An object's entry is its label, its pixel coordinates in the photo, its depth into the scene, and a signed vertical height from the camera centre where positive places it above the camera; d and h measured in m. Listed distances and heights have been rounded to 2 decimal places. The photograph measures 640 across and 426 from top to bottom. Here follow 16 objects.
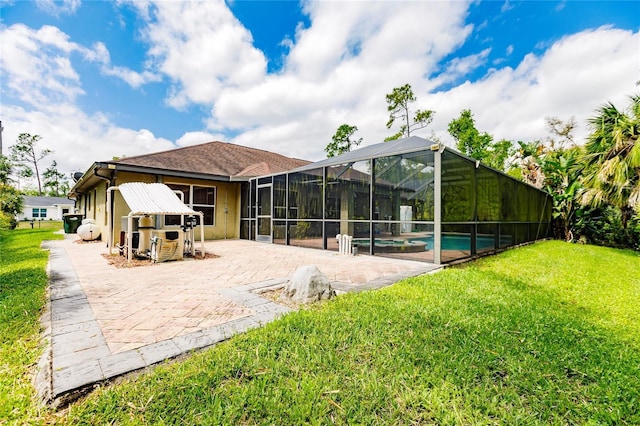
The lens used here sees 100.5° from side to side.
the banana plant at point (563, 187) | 12.01 +1.31
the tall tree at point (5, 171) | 20.69 +3.21
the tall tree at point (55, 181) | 43.23 +5.00
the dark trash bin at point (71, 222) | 14.62 -0.62
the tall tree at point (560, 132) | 20.41 +6.47
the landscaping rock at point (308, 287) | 3.59 -1.03
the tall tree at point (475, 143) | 26.98 +7.41
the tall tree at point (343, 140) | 26.04 +7.23
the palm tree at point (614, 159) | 7.98 +1.79
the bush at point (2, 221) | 7.53 -0.32
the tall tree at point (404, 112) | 23.09 +8.94
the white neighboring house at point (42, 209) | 35.34 +0.22
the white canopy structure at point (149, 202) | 6.28 +0.24
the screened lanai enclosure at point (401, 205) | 6.66 +0.26
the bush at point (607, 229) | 10.27 -0.58
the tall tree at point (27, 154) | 37.00 +8.25
